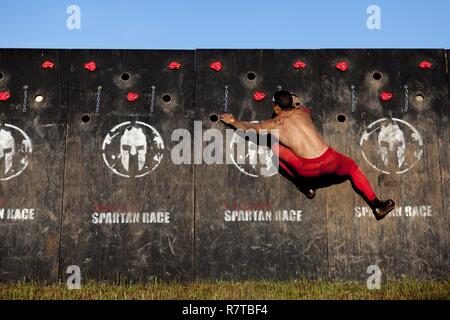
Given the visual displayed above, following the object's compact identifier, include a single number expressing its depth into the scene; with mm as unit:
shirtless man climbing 8625
